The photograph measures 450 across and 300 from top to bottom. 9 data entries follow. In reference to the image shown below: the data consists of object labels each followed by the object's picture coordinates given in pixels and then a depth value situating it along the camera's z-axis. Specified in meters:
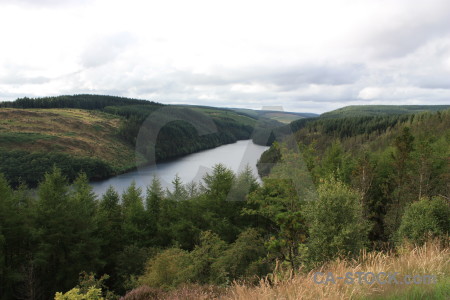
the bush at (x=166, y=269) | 15.14
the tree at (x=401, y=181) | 23.16
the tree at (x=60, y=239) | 21.92
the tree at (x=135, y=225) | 27.38
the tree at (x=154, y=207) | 29.66
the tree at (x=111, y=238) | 25.69
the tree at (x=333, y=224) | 11.45
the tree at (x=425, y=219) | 13.66
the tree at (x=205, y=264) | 13.70
